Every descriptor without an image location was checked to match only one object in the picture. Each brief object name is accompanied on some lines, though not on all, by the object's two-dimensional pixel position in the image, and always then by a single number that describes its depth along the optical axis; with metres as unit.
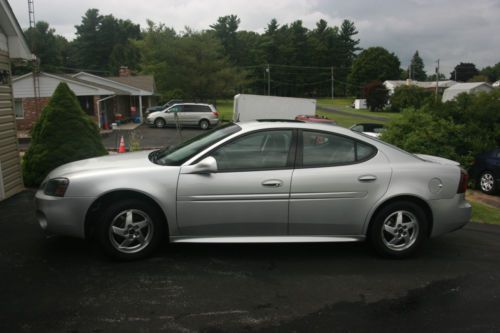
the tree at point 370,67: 96.69
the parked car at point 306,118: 27.55
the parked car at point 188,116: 32.69
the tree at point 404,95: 65.06
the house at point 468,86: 73.24
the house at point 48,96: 28.19
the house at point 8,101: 8.00
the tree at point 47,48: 79.00
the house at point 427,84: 87.64
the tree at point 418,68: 146.12
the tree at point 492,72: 133.25
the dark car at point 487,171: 11.30
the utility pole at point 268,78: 92.21
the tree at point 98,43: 93.86
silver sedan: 4.61
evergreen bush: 8.86
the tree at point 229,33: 100.94
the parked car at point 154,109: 39.47
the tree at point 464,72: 124.06
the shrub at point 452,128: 11.27
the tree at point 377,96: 70.88
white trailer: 31.62
